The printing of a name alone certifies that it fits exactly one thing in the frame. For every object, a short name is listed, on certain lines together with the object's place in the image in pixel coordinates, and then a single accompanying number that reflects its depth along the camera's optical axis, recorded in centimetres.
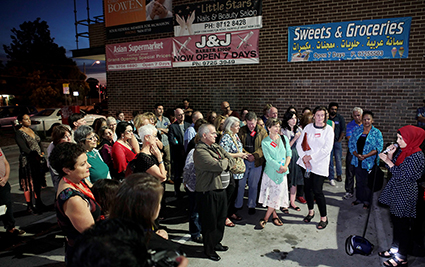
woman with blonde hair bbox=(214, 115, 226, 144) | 531
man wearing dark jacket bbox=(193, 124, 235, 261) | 362
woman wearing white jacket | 463
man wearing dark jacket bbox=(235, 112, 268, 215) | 516
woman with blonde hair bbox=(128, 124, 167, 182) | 351
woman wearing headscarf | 348
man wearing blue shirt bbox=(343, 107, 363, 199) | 601
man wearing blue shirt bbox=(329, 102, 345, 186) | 694
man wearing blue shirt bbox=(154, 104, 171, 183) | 658
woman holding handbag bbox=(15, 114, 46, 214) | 543
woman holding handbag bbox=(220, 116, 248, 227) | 451
